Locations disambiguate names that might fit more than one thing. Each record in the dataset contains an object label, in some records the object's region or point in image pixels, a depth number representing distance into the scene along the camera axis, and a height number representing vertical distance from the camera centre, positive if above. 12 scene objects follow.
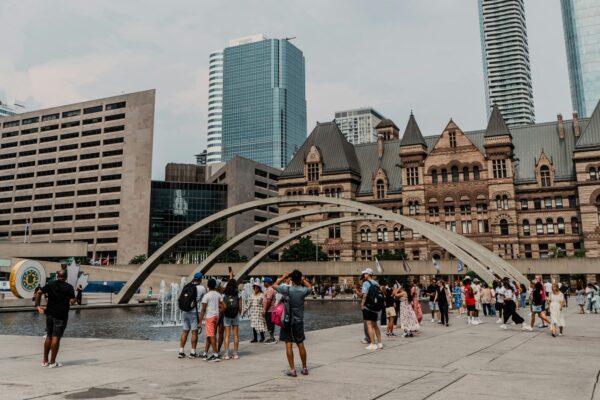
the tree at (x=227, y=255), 78.99 +5.08
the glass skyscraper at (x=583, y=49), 164.75 +76.27
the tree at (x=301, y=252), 74.69 +4.76
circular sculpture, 32.41 +0.58
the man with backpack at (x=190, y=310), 11.24 -0.55
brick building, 70.31 +14.95
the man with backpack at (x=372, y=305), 12.62 -0.53
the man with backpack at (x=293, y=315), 9.19 -0.56
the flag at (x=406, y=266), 56.46 +2.00
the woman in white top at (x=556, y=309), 15.98 -0.85
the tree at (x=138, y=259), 93.75 +5.02
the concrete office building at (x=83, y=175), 106.19 +24.68
